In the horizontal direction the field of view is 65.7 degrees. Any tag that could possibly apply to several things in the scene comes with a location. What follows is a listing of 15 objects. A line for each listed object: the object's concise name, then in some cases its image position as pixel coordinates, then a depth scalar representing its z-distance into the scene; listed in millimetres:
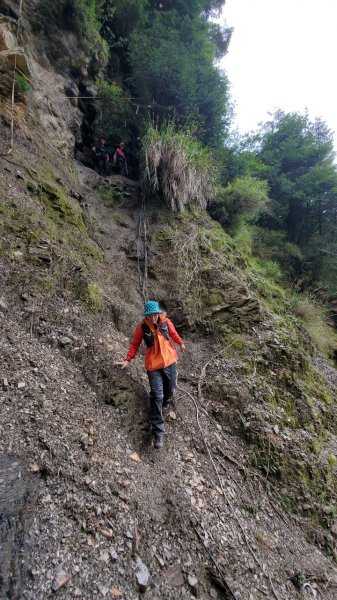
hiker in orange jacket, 3209
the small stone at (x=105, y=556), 2046
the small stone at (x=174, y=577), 2141
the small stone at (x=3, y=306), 3189
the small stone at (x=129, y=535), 2250
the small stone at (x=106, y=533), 2170
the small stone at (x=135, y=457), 2879
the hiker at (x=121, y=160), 7715
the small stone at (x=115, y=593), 1902
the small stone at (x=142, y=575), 2025
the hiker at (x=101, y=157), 7480
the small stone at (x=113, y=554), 2082
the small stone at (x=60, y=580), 1768
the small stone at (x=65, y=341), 3403
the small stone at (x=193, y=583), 2145
